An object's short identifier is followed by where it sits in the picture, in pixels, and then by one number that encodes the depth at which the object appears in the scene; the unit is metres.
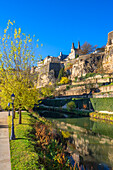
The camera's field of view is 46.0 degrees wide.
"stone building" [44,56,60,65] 116.25
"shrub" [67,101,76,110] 38.88
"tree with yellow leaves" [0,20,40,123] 13.74
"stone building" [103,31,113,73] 56.46
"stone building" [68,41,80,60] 105.69
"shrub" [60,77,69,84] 73.21
